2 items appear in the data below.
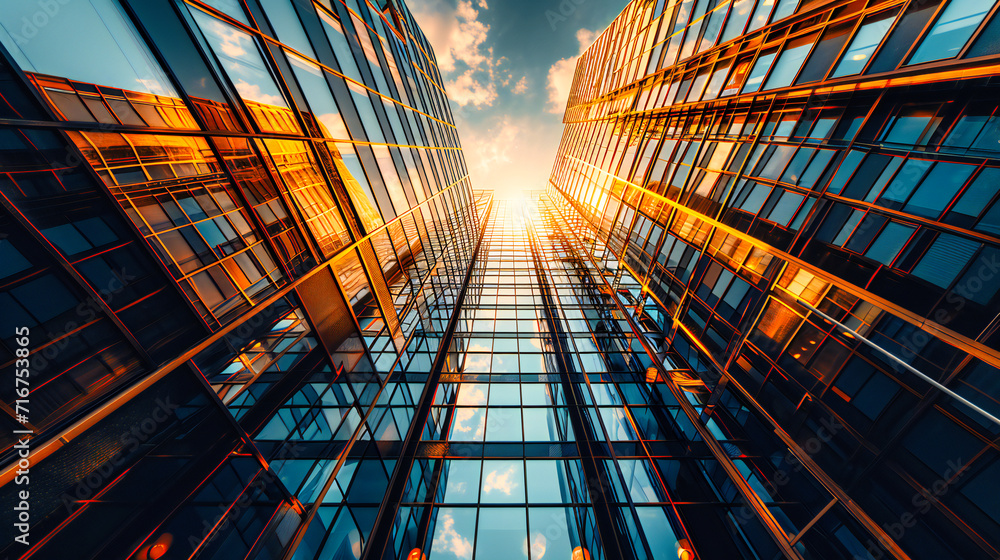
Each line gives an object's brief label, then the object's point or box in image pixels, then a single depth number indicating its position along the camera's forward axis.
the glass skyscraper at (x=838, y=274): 5.41
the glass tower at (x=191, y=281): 3.41
